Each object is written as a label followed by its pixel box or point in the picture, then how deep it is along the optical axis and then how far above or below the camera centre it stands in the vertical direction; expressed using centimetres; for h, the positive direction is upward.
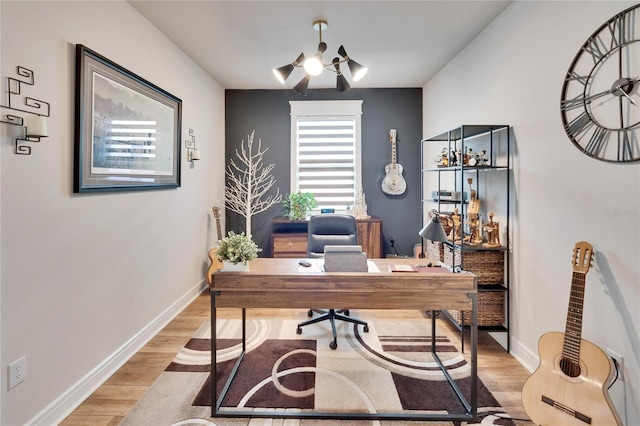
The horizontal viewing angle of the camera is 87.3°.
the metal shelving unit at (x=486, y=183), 269 +30
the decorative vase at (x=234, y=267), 202 -31
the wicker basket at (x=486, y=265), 273 -39
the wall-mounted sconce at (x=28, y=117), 162 +48
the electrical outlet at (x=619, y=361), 170 -73
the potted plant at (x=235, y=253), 200 -22
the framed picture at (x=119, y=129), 209 +64
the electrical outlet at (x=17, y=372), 165 -79
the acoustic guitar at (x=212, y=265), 406 -60
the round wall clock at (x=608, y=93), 162 +67
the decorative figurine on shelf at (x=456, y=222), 310 -5
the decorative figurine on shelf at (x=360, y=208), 464 +12
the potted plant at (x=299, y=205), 456 +15
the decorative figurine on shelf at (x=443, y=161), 327 +56
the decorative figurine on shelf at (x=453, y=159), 310 +54
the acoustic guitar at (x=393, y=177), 481 +57
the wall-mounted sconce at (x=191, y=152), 369 +71
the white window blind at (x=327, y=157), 486 +86
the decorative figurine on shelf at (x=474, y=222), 286 -4
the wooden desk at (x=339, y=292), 192 -44
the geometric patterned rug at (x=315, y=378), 197 -111
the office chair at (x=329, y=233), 333 -17
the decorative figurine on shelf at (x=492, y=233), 274 -13
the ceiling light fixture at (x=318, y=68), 257 +117
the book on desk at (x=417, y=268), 215 -34
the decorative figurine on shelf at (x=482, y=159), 280 +49
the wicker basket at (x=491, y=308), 271 -74
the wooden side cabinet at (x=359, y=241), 439 -33
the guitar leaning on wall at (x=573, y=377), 160 -81
